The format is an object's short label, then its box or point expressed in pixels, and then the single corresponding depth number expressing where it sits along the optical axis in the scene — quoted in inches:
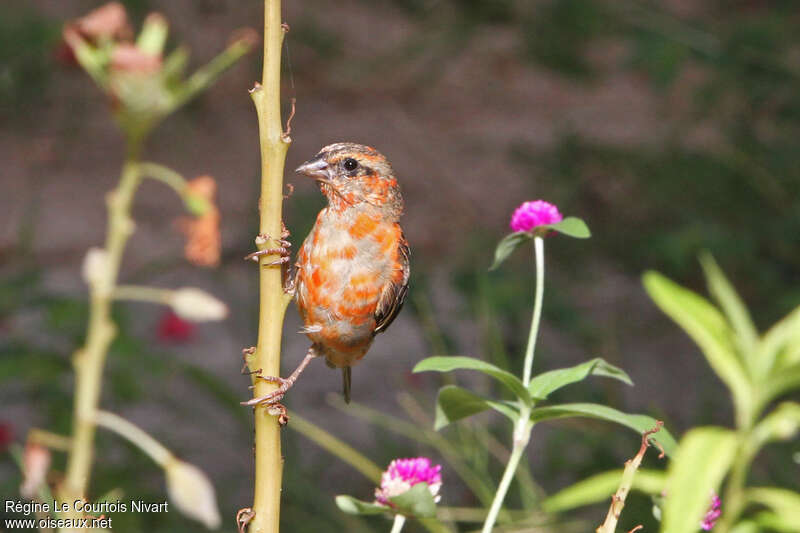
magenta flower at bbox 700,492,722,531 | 146.2
